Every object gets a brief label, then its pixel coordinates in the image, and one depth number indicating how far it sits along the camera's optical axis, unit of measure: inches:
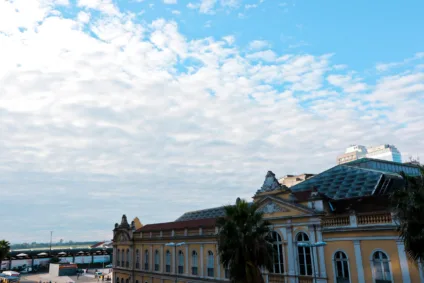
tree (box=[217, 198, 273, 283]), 953.5
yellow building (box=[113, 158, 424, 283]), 950.4
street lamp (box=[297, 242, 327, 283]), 881.4
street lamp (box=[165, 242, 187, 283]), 1625.5
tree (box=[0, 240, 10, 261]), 2436.0
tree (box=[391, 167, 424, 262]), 683.4
